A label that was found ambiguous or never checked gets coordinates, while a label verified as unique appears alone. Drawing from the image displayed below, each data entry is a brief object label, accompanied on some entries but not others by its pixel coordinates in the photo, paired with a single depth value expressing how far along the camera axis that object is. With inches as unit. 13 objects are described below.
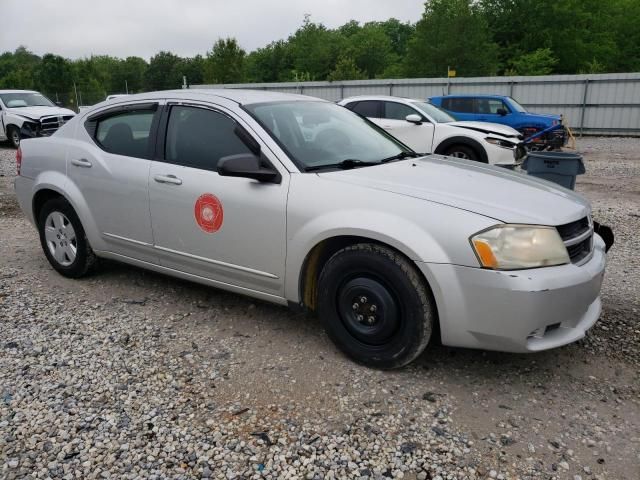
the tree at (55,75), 2087.8
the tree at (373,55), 2495.1
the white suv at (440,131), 373.7
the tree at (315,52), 2256.4
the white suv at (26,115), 590.2
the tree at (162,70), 3334.2
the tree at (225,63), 1631.4
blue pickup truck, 575.8
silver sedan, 110.2
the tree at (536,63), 1449.3
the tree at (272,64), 2561.5
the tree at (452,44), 1472.7
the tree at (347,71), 1550.9
